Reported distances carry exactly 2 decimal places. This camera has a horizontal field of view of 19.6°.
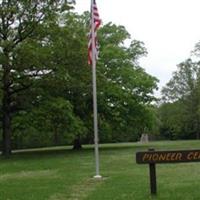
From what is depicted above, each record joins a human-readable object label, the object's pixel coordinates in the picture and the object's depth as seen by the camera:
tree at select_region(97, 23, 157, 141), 45.44
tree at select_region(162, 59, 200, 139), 83.00
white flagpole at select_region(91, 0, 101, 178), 19.14
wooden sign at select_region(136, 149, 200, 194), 12.98
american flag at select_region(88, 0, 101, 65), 19.53
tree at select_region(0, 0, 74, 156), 34.41
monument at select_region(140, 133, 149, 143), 80.39
